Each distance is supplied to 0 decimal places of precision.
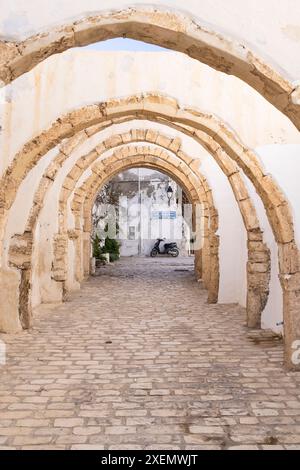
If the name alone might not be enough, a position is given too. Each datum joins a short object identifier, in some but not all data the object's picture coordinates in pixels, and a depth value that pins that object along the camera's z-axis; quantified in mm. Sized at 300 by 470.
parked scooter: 22453
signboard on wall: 25125
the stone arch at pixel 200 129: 4254
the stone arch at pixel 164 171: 8039
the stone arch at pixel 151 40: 2645
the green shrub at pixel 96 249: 15595
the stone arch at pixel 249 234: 5824
